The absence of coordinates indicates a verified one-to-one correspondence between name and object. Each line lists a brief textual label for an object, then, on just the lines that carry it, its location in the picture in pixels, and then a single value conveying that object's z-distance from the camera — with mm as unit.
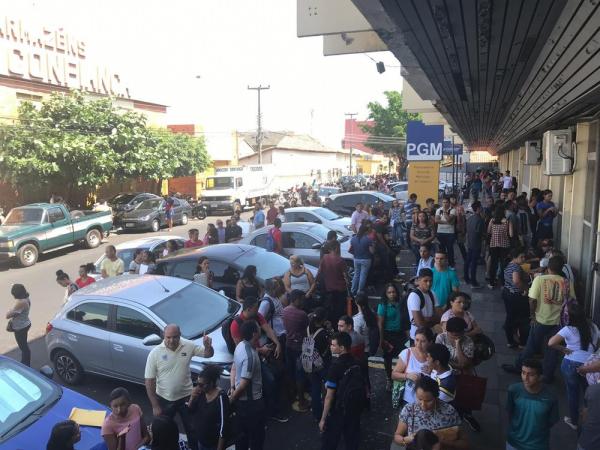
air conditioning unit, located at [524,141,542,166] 13773
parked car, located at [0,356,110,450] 4094
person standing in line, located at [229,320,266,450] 4507
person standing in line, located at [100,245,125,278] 8945
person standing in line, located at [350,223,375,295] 9234
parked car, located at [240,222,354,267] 10844
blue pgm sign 14547
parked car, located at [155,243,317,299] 8211
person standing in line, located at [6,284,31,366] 7020
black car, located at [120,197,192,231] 22734
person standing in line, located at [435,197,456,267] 10508
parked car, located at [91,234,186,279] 10617
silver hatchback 6160
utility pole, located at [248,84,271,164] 42656
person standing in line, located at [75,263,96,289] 8156
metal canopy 4180
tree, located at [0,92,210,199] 20309
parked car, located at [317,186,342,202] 30766
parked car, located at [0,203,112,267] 15414
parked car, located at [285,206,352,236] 13802
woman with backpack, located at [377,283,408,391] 5750
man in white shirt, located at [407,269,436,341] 5430
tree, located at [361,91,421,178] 50281
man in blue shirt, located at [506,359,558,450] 3607
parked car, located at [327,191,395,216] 18594
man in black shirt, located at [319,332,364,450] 4188
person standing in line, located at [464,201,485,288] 9492
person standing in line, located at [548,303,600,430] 4711
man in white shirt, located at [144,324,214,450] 4910
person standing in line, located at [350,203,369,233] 12848
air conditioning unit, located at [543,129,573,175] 9352
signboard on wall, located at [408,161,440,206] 15188
